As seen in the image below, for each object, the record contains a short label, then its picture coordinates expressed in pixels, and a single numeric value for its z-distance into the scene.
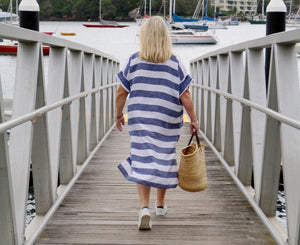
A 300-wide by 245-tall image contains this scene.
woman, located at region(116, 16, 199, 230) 3.53
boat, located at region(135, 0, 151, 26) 83.81
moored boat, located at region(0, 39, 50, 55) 37.81
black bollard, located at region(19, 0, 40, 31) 5.74
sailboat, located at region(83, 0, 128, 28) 101.19
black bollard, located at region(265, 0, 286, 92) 6.52
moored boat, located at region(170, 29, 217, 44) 64.25
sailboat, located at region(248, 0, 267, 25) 109.78
